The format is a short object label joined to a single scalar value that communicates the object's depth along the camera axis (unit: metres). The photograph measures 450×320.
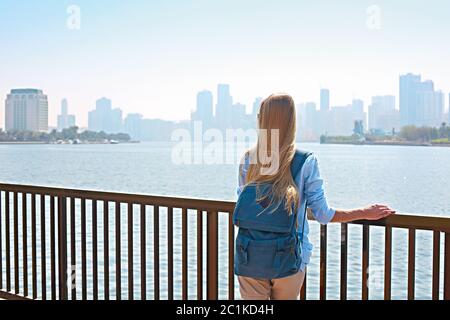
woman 2.12
